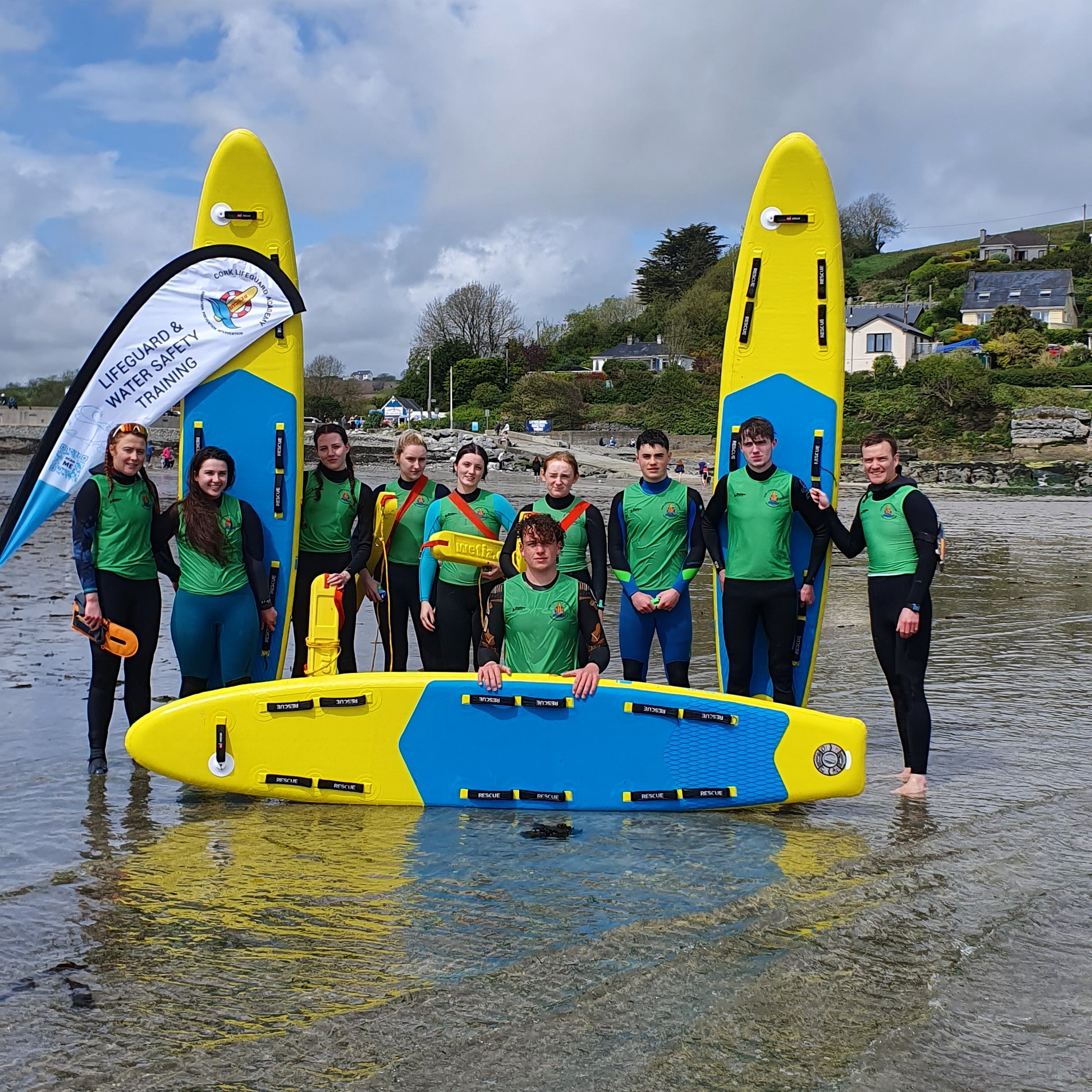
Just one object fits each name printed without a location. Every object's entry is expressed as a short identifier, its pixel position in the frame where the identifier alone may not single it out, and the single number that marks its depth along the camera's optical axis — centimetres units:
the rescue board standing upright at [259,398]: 559
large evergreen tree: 6656
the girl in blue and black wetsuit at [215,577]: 467
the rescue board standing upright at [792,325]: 561
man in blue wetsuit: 491
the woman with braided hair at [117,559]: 461
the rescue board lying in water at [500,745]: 437
